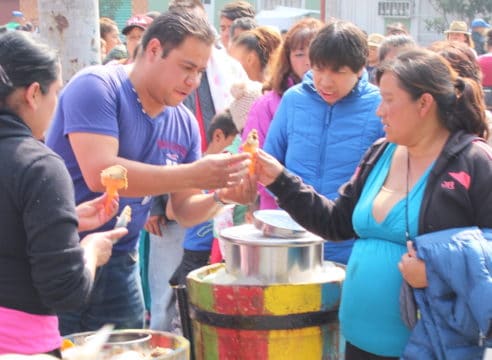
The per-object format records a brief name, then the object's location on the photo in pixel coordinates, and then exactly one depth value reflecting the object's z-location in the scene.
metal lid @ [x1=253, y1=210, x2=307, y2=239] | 3.80
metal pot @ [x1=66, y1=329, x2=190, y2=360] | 3.16
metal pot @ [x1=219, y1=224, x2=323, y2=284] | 3.68
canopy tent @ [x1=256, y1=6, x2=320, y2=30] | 24.98
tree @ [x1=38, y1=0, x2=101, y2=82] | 5.47
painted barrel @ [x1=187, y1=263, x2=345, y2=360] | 3.66
